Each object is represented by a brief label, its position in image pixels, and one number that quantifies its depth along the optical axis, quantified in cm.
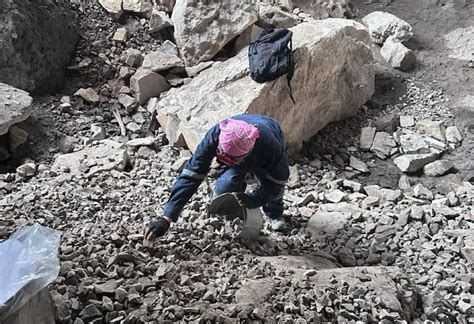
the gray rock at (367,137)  466
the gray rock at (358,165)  441
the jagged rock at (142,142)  416
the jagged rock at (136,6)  524
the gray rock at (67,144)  421
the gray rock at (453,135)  466
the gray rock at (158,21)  510
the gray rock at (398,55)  530
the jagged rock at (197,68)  468
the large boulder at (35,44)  438
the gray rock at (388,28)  546
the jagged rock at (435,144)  456
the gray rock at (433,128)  469
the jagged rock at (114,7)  522
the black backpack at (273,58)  413
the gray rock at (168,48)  497
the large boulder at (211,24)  477
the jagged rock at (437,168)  439
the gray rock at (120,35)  511
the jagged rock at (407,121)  484
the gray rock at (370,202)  379
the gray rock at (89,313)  212
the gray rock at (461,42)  544
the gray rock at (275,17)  508
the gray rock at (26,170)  380
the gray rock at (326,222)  347
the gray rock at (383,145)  460
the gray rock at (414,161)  443
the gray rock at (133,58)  489
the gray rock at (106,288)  225
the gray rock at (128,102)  462
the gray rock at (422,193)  407
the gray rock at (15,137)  413
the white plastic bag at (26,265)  177
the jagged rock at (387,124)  482
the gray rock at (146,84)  462
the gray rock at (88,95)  468
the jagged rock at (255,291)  242
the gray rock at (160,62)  474
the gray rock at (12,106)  388
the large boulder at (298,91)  411
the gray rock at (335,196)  384
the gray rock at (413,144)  452
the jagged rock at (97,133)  430
